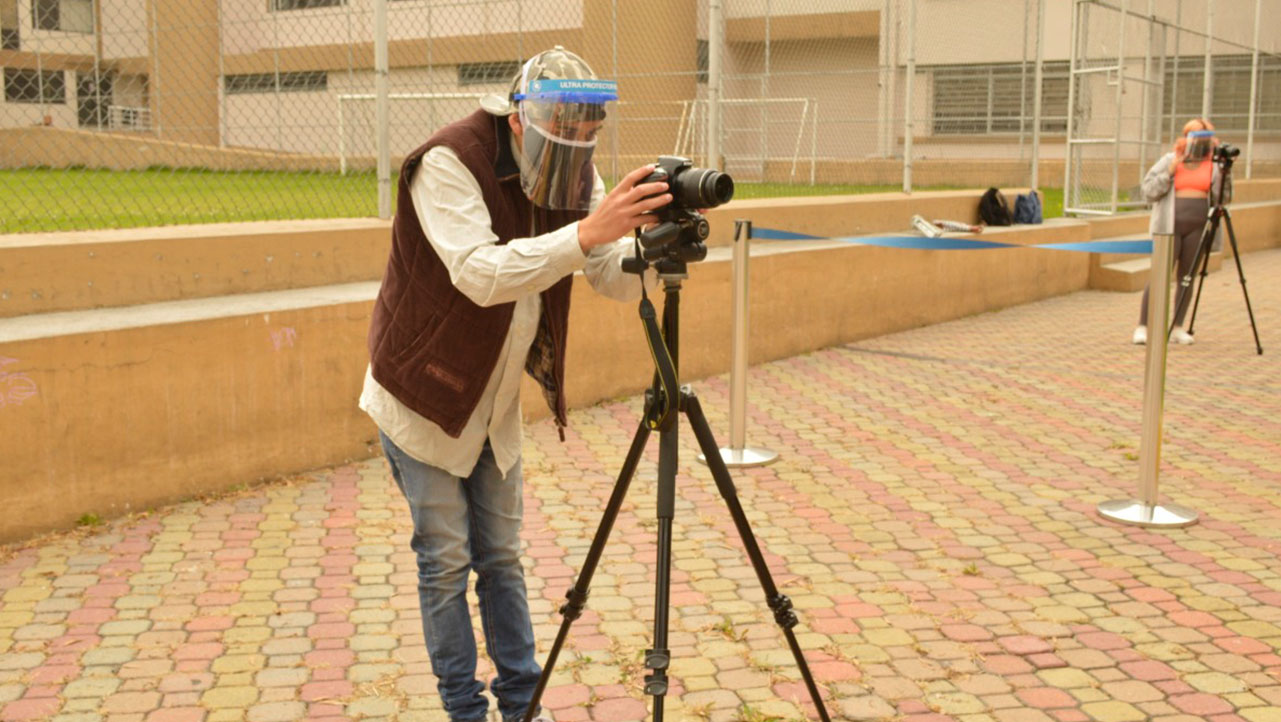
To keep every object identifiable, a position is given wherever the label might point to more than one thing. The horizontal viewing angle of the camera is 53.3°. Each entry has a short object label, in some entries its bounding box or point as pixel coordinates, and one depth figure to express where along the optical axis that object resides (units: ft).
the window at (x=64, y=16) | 22.03
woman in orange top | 32.24
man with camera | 9.20
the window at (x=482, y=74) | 41.37
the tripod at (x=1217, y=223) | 31.96
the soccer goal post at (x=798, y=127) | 62.28
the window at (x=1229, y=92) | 70.44
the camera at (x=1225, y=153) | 31.71
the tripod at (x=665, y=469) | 9.32
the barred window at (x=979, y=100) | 66.08
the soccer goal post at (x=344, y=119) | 28.30
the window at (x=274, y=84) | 26.55
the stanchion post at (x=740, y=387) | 21.30
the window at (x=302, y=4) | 27.70
